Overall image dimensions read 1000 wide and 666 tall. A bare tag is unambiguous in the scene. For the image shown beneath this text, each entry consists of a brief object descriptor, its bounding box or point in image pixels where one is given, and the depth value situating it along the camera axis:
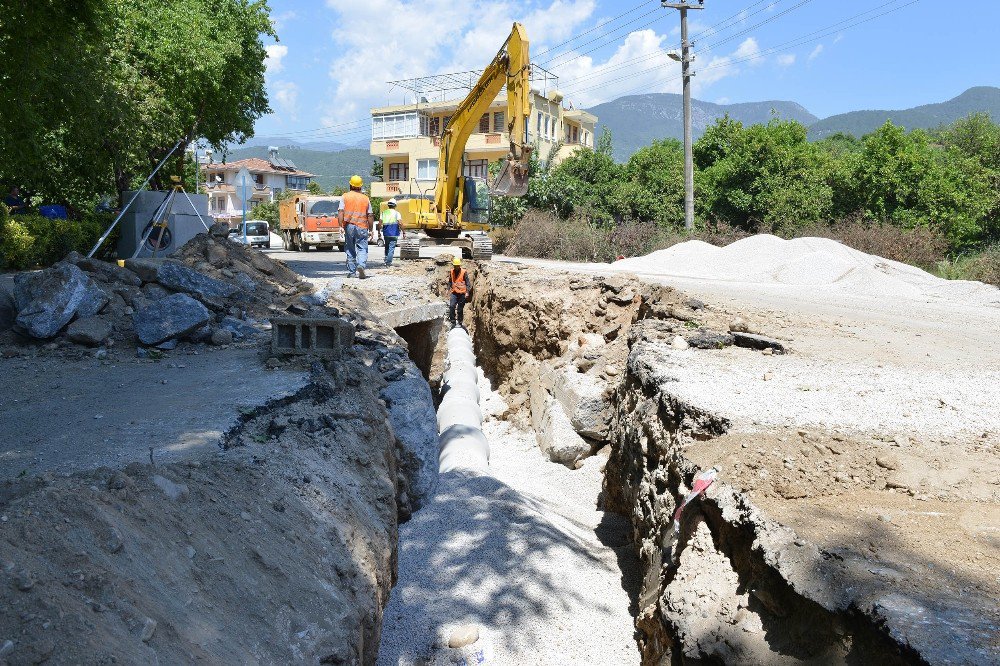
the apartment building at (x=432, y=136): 42.47
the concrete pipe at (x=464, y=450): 7.51
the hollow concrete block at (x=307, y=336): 6.64
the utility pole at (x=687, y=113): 20.80
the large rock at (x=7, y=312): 7.26
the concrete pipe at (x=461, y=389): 10.41
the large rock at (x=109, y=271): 7.94
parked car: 32.53
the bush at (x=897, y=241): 17.03
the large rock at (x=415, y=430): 6.56
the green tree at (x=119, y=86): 6.62
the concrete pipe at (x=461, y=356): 12.18
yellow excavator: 15.84
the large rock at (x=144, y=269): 8.38
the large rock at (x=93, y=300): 7.25
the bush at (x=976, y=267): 13.77
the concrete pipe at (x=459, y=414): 9.13
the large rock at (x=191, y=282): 8.33
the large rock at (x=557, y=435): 8.38
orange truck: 26.39
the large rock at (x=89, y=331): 6.98
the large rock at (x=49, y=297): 6.93
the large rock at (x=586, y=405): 8.58
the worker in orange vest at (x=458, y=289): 13.90
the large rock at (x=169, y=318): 7.16
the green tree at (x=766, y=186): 21.23
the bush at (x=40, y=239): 12.45
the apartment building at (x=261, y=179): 70.88
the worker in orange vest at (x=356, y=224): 12.52
